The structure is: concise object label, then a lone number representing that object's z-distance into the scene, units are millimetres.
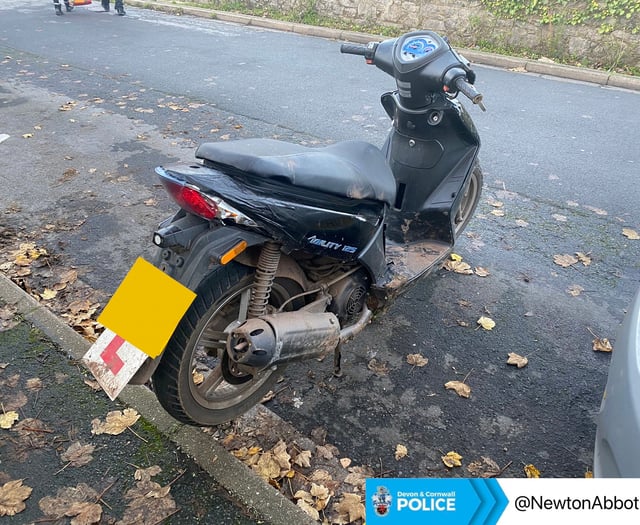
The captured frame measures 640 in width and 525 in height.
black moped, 1988
